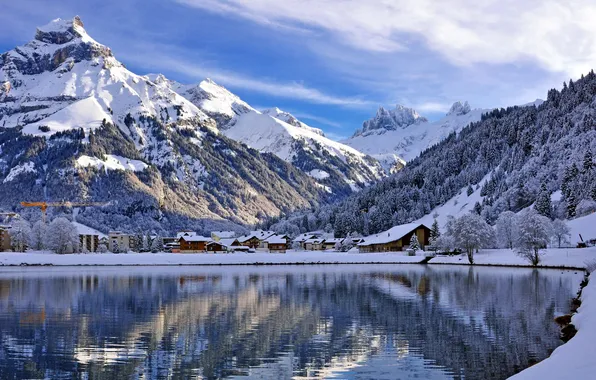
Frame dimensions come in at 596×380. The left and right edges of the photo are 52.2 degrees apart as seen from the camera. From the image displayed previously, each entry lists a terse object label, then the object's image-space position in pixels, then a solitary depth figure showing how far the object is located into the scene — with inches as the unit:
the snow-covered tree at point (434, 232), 6309.1
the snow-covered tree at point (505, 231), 5403.5
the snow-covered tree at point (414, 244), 6302.2
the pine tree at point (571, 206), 5693.9
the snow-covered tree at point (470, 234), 4542.3
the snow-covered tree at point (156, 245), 7440.0
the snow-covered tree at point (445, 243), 5028.5
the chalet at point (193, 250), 7736.2
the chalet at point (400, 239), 6820.9
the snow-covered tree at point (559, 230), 4756.4
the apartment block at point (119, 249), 7519.7
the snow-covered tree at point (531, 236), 3777.1
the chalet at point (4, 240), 6333.7
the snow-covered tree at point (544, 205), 5846.5
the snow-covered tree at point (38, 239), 6358.3
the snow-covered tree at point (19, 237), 6275.1
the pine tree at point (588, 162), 6102.4
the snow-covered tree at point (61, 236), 5935.0
